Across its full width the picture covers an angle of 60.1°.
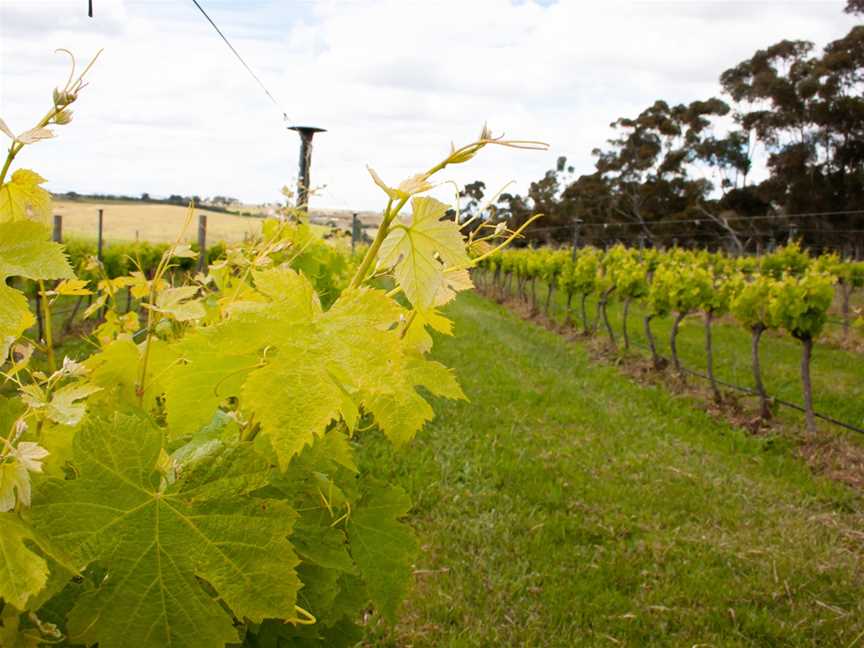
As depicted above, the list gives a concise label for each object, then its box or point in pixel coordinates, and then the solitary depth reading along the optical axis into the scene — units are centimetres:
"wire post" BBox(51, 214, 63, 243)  1034
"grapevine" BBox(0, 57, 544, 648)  71
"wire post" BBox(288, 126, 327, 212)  438
